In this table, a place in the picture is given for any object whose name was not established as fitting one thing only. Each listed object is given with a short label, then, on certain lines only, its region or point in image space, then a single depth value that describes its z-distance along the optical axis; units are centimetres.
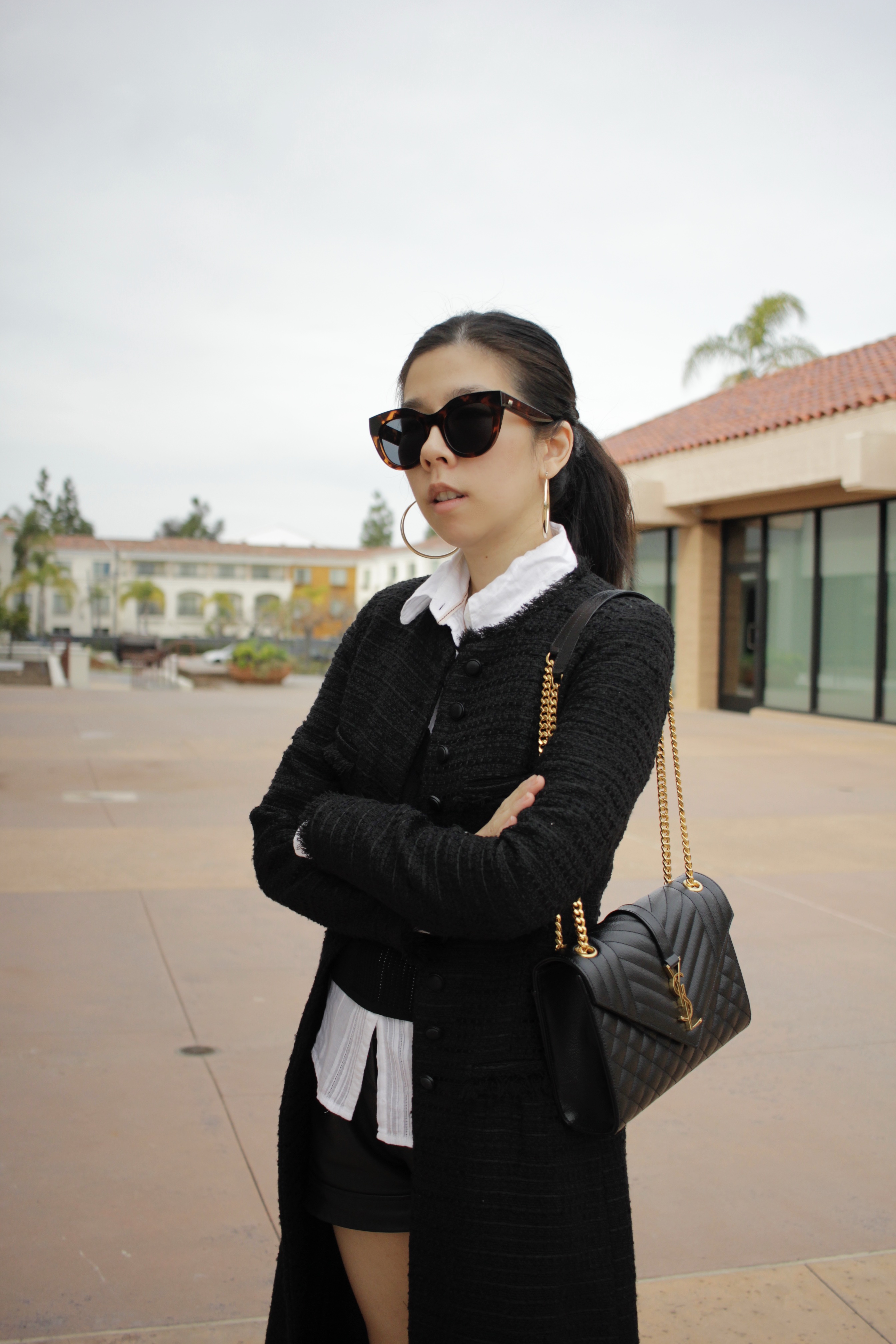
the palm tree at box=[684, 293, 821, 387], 2716
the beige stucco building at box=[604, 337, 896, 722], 1562
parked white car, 4391
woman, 149
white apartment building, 7994
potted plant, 2602
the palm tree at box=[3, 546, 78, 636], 5306
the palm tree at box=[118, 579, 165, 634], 7481
